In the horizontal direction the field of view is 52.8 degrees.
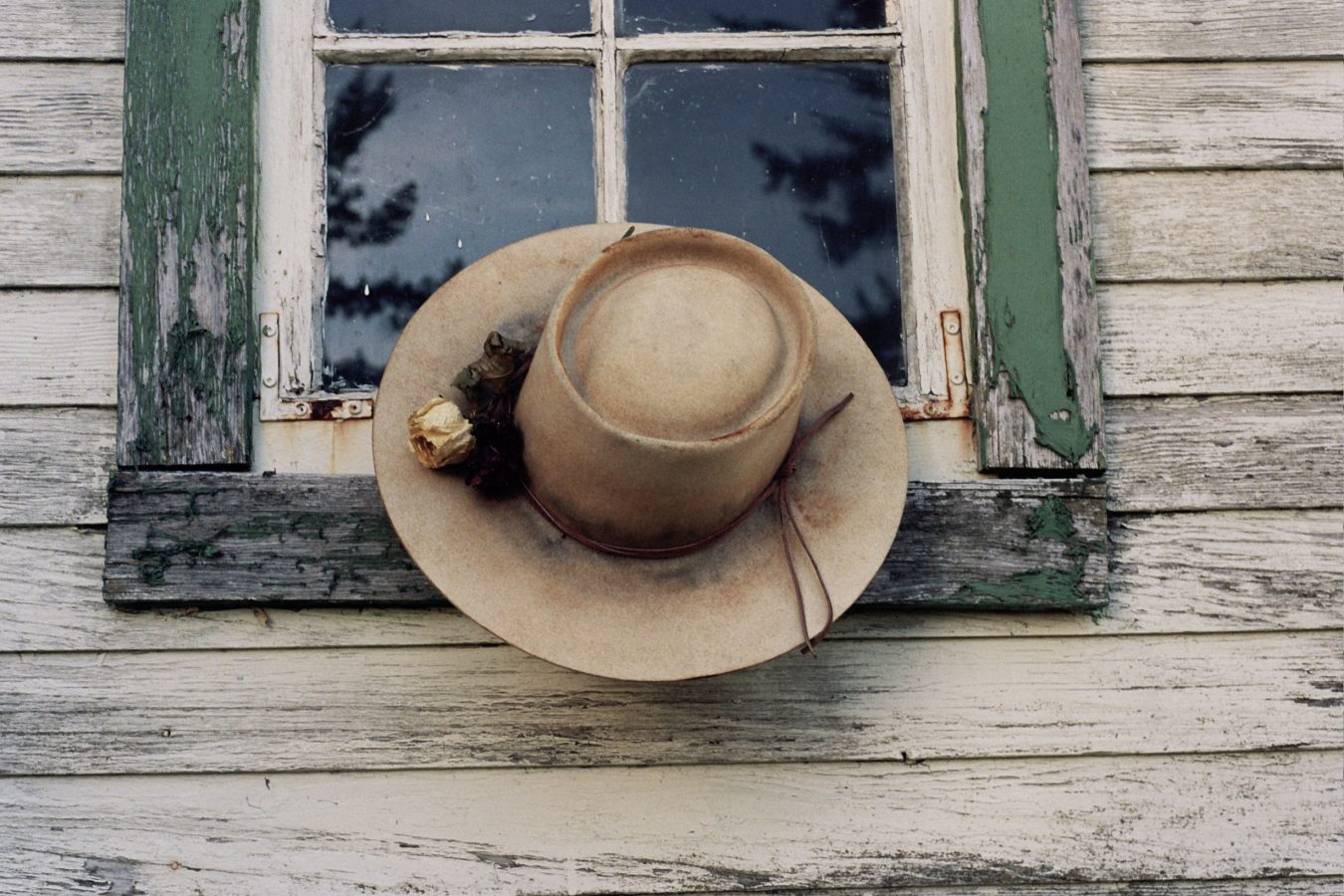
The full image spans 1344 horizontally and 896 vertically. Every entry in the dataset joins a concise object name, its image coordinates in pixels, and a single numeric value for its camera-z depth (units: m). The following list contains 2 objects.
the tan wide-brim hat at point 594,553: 1.83
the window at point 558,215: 2.09
